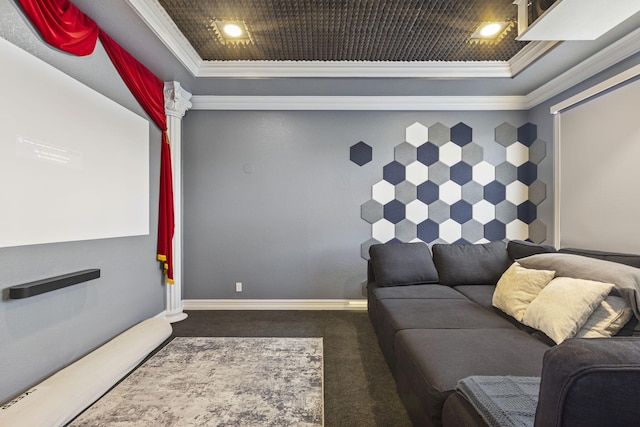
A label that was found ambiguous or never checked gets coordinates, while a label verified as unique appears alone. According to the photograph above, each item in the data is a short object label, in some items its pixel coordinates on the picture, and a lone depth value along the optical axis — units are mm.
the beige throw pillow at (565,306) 1585
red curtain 1894
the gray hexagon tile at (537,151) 3537
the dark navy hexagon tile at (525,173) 3795
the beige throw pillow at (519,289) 1989
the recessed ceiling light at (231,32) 2523
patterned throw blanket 944
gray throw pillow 1552
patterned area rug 1738
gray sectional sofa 651
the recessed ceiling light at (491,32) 2549
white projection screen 1701
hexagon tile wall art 3814
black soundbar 1703
